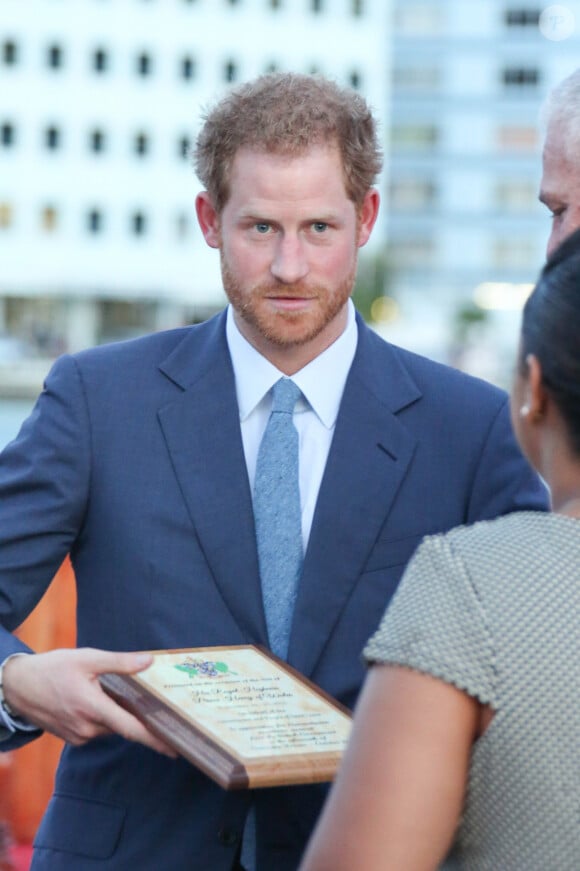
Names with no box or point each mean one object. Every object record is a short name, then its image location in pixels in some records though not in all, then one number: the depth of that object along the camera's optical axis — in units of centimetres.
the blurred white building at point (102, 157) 11031
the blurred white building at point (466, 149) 14062
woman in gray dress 290
